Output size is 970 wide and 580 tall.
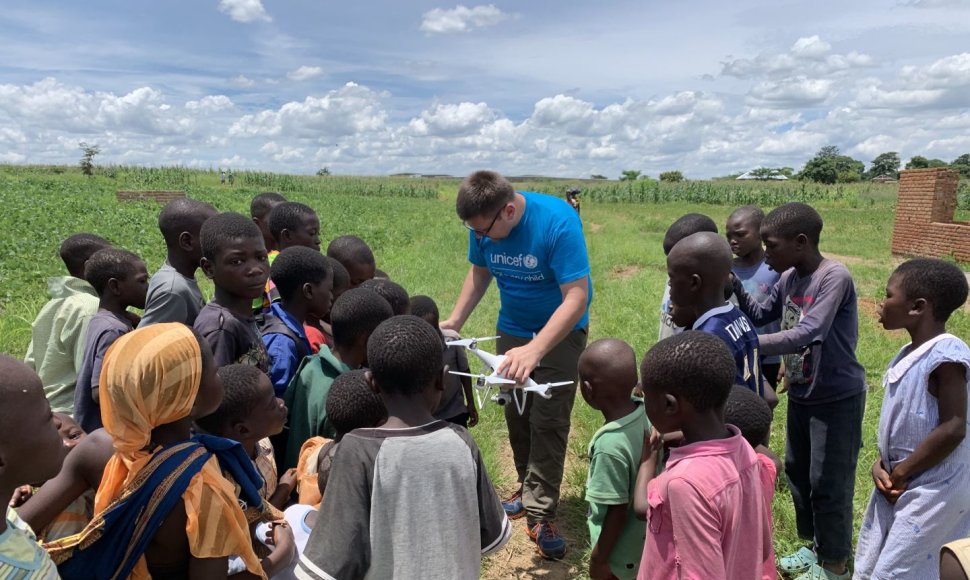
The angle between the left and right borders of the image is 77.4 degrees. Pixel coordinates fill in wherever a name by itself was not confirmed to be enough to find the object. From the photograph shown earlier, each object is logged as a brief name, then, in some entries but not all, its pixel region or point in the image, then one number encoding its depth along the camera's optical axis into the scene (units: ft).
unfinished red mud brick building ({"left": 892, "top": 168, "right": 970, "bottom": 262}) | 42.52
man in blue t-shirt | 10.66
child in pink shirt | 5.56
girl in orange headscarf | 5.30
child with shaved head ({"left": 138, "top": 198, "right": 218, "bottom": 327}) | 9.54
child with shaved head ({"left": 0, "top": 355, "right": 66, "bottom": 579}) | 4.58
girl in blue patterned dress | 7.83
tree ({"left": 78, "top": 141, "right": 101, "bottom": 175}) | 146.87
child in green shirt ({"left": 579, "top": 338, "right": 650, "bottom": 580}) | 7.72
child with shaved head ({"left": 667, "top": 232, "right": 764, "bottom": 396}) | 8.18
